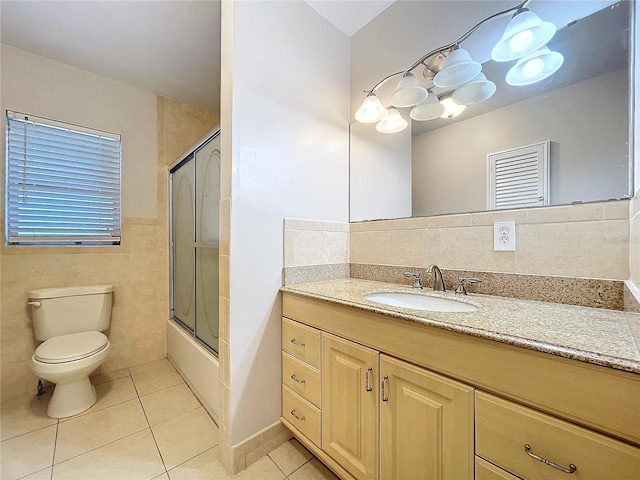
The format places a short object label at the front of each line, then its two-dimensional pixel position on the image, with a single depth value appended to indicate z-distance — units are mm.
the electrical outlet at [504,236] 1063
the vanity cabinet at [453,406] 511
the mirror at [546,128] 917
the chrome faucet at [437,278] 1226
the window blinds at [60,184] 1789
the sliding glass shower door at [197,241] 1744
